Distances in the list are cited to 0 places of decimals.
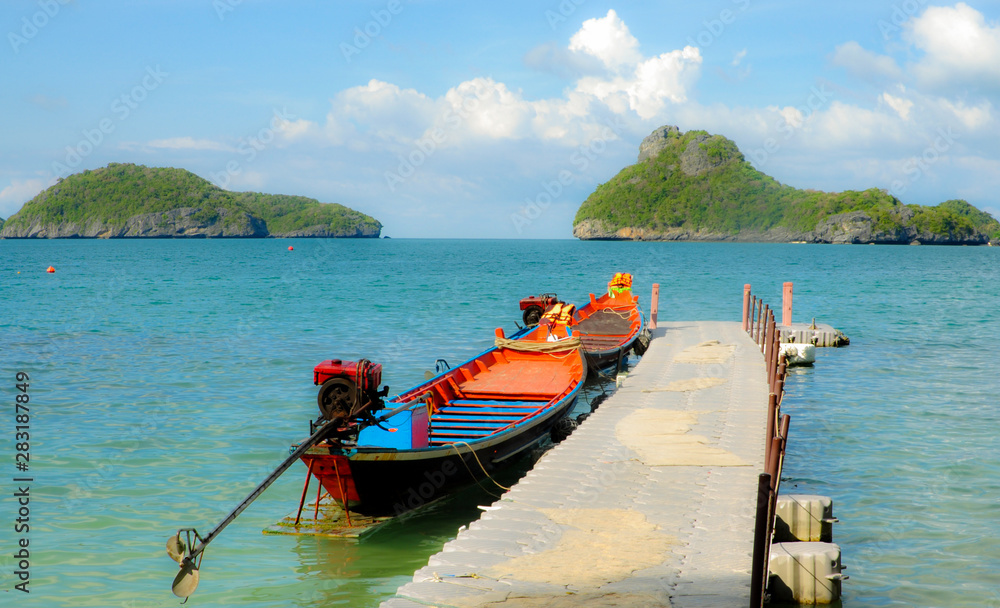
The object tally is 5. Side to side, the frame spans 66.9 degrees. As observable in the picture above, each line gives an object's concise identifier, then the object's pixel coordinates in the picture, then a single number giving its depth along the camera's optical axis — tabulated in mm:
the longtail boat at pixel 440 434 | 9094
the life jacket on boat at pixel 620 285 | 27625
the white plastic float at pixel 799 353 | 22188
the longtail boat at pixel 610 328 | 20156
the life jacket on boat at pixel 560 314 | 19172
